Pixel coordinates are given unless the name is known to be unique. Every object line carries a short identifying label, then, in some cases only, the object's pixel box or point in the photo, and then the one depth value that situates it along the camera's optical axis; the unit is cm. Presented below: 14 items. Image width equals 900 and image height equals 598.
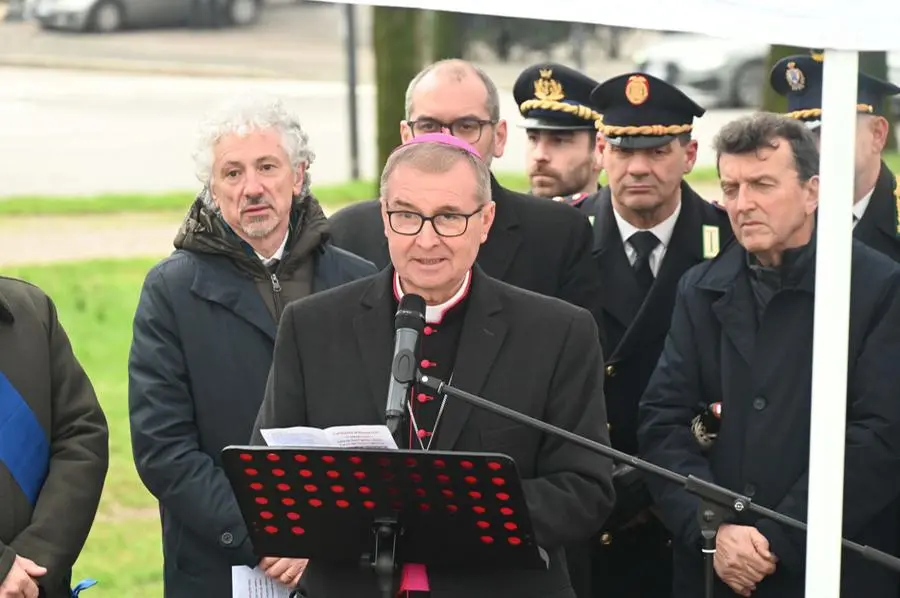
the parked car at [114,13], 4875
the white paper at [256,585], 893
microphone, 686
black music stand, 693
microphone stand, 683
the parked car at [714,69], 4197
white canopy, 635
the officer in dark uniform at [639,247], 1079
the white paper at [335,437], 711
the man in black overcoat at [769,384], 888
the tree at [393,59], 2356
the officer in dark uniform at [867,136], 1056
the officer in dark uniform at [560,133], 1303
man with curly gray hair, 900
